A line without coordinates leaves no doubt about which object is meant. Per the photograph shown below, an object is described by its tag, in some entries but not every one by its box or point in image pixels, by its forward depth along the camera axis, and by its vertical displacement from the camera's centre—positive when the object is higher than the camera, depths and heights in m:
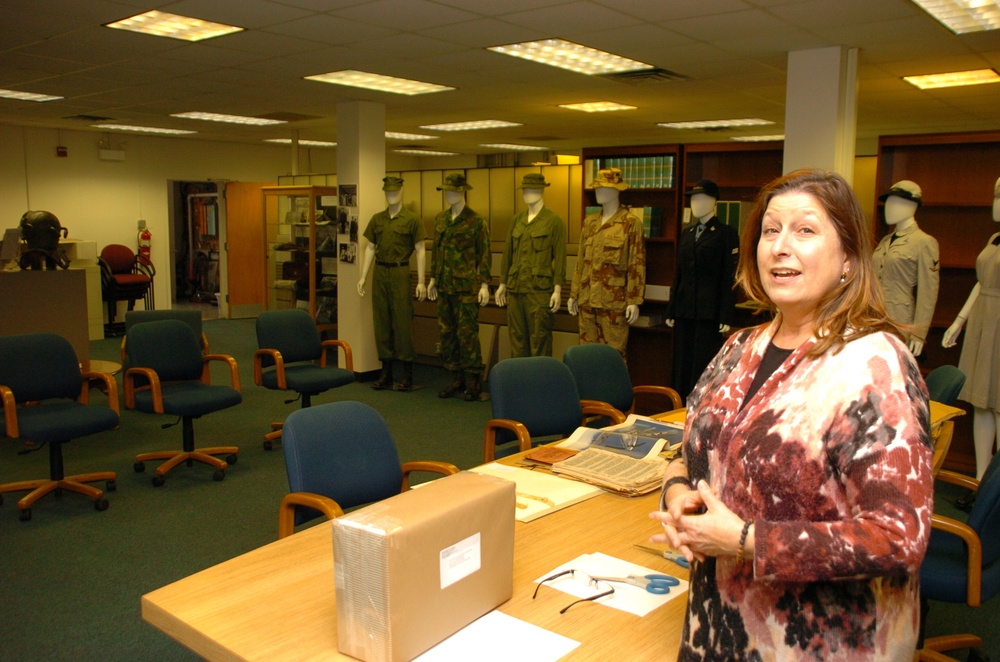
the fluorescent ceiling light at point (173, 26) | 4.81 +1.33
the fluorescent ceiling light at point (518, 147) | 13.24 +1.64
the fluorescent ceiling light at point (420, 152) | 14.78 +1.67
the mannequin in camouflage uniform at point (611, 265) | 5.91 -0.17
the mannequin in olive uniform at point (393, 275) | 7.37 -0.32
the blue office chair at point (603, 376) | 4.09 -0.68
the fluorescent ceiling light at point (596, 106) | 8.09 +1.40
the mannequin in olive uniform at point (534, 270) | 6.61 -0.23
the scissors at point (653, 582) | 1.73 -0.75
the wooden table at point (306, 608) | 1.50 -0.74
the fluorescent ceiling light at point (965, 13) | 4.31 +1.29
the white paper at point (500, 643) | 1.44 -0.74
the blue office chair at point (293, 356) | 5.34 -0.80
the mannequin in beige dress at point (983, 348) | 4.38 -0.57
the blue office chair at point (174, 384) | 4.68 -0.90
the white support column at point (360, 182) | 7.65 +0.57
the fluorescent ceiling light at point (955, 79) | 6.35 +1.36
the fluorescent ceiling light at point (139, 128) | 10.51 +1.49
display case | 8.81 -0.10
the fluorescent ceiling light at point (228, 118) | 9.33 +1.45
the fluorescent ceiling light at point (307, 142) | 12.38 +1.56
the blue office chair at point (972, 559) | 2.32 -0.96
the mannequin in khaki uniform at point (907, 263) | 4.73 -0.11
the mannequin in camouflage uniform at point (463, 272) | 7.09 -0.27
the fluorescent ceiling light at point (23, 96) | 7.84 +1.43
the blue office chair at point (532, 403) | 3.46 -0.71
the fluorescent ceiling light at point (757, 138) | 11.40 +1.52
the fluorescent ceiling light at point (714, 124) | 9.60 +1.45
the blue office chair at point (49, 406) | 4.07 -0.92
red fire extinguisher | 11.74 -0.05
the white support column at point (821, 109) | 5.20 +0.89
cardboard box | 1.33 -0.56
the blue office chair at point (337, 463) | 2.48 -0.72
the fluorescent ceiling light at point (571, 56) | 5.45 +1.33
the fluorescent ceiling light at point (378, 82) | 6.57 +1.36
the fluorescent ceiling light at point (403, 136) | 11.09 +1.50
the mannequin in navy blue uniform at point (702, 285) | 5.41 -0.29
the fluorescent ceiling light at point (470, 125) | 9.73 +1.46
